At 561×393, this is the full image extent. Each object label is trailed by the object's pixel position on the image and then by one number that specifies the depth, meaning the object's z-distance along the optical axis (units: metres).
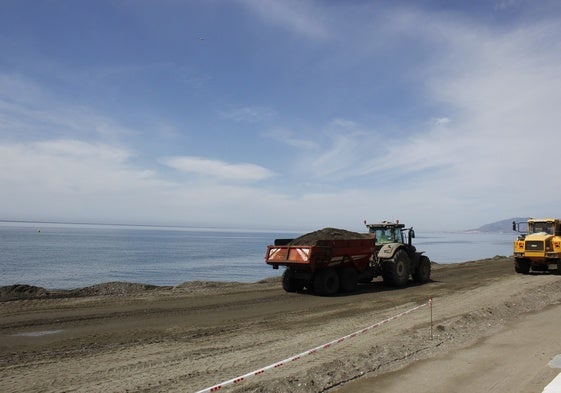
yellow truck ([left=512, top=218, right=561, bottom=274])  20.77
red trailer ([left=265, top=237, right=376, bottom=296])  15.19
